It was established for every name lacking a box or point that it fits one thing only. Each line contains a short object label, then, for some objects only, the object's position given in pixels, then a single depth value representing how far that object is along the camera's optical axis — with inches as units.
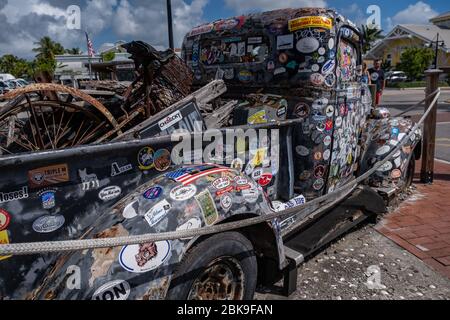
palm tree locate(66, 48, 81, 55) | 2812.5
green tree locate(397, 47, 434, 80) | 1525.6
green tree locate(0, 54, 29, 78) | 2326.5
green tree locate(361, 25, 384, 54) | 1974.2
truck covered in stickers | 66.1
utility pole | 395.2
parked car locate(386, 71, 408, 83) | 1624.0
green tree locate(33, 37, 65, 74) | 2465.8
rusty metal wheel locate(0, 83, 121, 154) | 93.7
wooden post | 213.3
